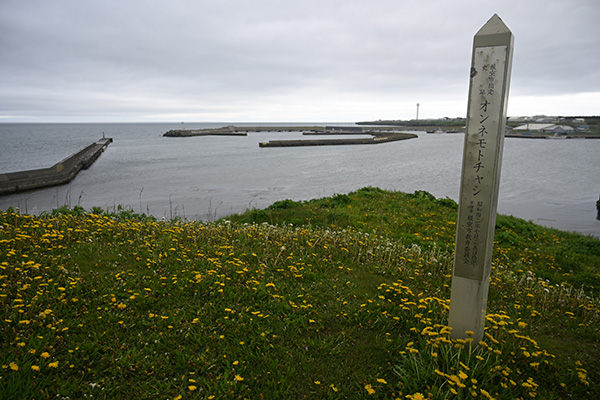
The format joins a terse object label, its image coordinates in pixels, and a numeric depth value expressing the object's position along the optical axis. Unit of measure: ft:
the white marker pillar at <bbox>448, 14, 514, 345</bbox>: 10.84
